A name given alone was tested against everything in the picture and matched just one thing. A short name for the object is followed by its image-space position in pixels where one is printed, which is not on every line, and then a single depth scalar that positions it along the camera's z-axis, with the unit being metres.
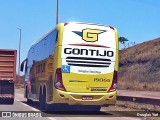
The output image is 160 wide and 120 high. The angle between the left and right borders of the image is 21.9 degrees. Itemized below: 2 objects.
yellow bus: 16.70
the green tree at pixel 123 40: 97.63
